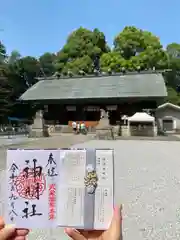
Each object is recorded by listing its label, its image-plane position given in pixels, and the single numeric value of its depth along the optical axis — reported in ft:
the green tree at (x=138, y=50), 67.02
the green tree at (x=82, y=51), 70.31
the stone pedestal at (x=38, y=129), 41.20
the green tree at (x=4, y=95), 59.16
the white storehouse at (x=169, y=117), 64.33
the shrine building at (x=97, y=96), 47.37
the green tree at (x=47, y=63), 98.87
